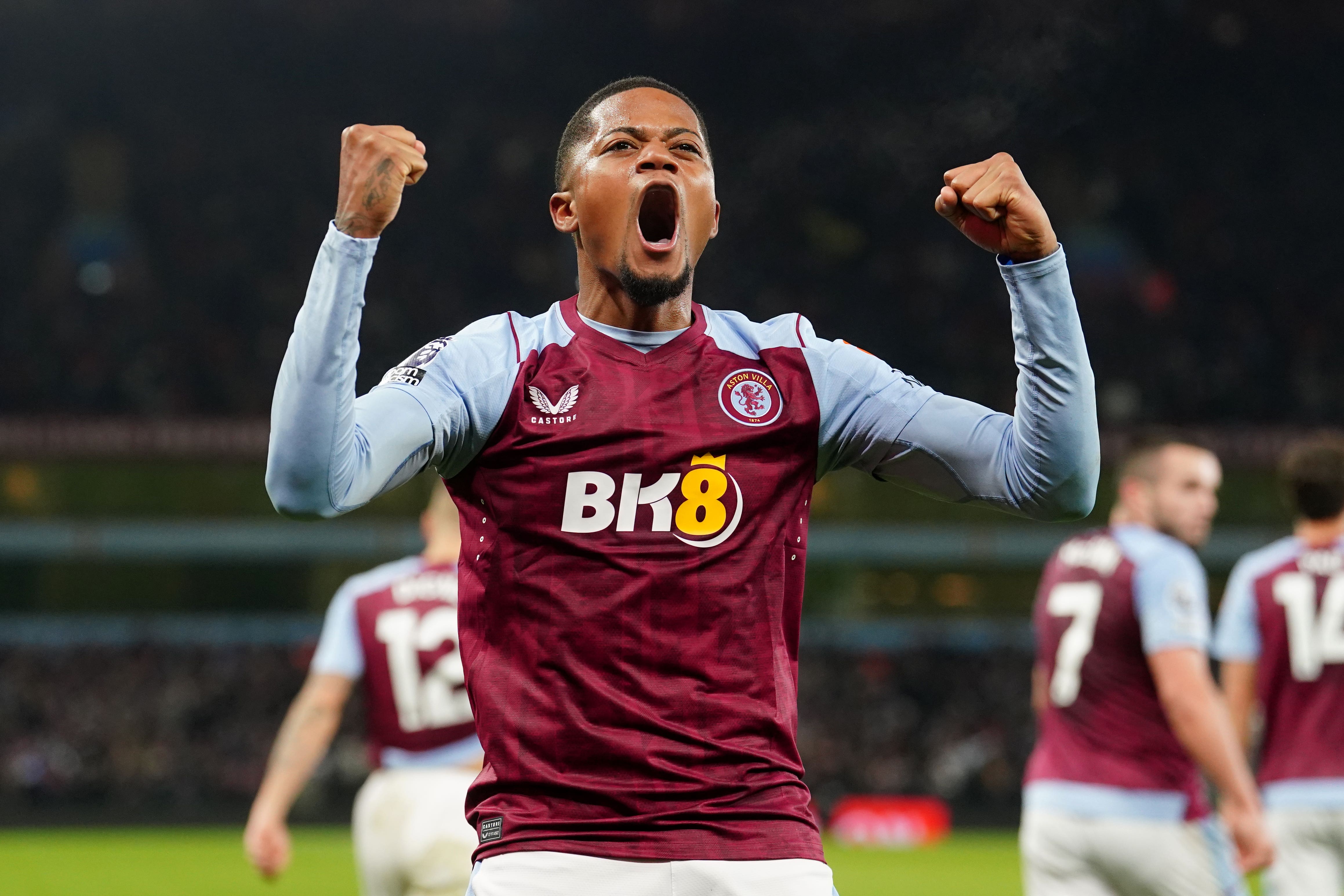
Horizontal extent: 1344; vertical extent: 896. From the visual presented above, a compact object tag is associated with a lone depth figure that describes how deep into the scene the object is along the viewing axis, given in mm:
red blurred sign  17438
